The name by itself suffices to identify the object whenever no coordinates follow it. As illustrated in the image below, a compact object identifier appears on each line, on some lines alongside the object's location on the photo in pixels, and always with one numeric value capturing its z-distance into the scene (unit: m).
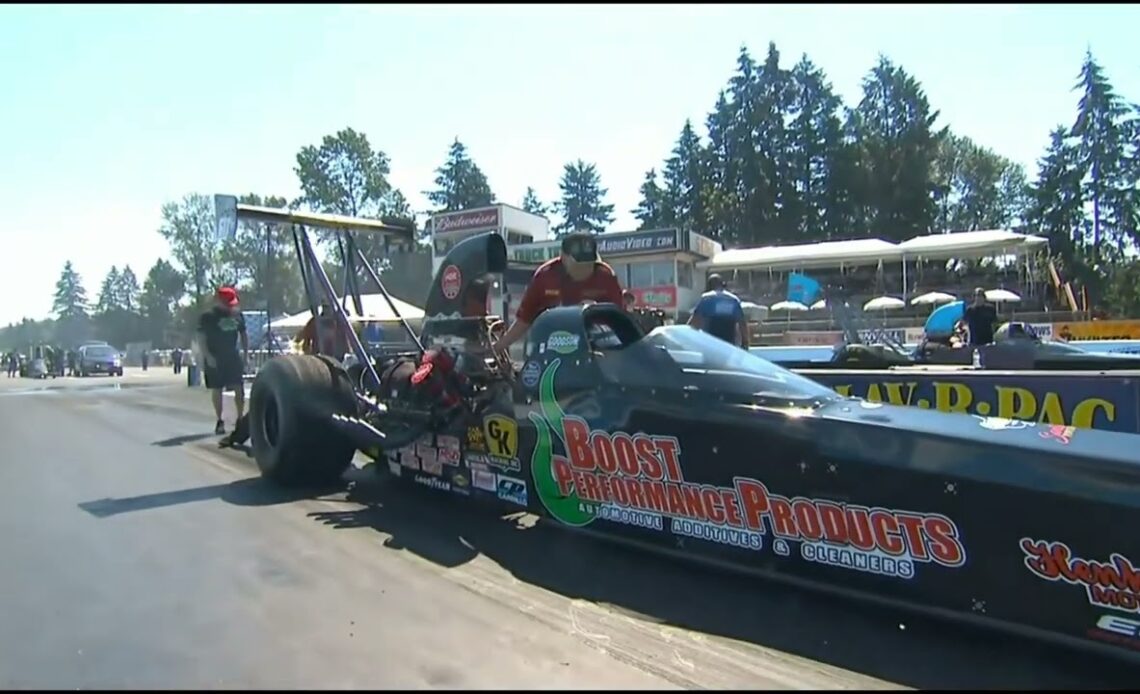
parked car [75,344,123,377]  37.81
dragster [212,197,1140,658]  2.97
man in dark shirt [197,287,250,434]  9.67
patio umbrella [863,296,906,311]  31.92
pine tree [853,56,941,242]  60.03
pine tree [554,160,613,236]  81.81
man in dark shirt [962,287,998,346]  9.49
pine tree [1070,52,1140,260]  50.44
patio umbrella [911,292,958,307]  31.36
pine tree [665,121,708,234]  65.71
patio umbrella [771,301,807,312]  31.39
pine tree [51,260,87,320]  133.25
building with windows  37.16
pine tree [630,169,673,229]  70.50
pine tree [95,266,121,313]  125.38
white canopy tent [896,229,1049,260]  34.03
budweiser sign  46.19
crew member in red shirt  5.54
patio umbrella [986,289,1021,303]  29.47
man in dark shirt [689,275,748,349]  7.85
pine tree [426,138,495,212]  77.94
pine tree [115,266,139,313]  123.22
